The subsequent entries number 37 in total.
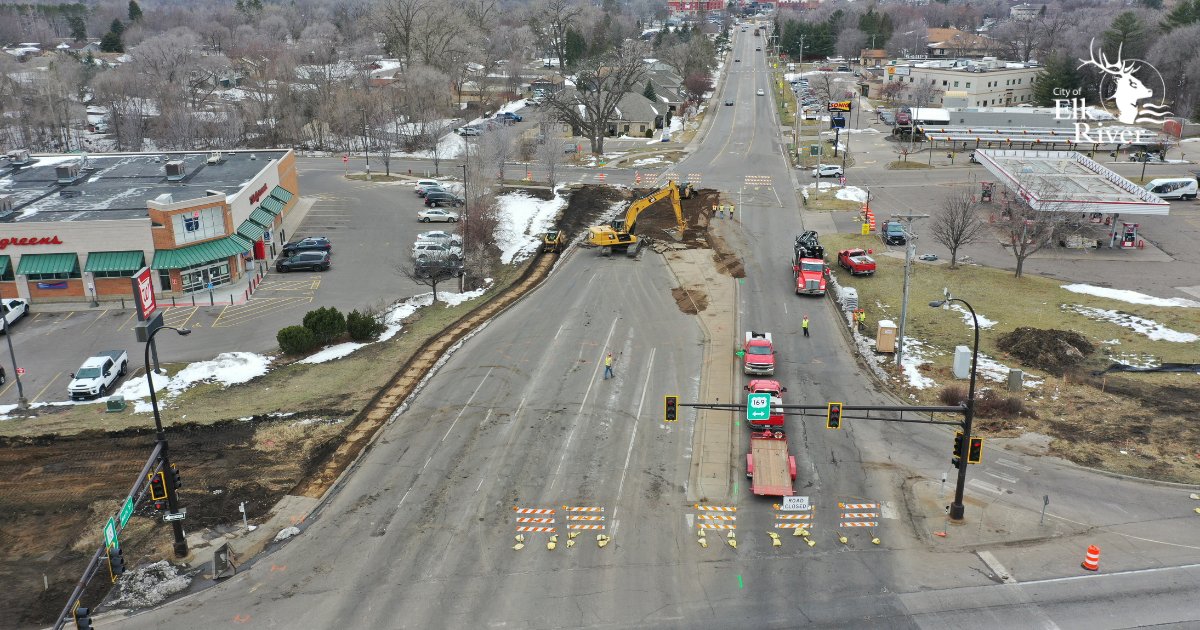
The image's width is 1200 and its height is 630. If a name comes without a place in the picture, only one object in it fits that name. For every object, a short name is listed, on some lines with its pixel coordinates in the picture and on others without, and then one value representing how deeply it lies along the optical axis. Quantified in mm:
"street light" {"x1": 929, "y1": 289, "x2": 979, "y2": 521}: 28312
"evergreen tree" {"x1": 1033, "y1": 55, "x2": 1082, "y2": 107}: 121875
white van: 73188
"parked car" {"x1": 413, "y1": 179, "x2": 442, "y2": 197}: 79375
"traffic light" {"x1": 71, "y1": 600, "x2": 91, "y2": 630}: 21125
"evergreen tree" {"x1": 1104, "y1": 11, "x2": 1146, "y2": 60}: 129875
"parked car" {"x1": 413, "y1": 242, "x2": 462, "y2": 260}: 58188
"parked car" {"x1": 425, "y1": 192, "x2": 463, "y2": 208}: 75938
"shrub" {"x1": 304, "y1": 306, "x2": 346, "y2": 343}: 45250
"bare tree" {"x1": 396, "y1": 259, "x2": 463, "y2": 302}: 52062
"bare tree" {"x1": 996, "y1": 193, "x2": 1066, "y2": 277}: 54500
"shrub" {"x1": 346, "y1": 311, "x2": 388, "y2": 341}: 45969
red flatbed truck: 30109
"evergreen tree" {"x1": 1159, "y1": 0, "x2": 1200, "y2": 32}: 131875
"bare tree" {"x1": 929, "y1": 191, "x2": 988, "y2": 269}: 55250
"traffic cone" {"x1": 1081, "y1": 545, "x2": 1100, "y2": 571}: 26188
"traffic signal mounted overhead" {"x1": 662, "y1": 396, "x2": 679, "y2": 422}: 29588
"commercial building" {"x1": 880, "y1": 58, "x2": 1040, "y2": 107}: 127938
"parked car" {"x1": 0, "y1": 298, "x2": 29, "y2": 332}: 49622
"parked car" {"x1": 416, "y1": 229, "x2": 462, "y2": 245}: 63531
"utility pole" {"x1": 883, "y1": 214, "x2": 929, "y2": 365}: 40375
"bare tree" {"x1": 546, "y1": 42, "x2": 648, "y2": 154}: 98438
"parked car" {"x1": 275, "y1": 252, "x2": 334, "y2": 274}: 59344
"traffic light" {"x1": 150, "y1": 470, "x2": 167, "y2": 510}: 26375
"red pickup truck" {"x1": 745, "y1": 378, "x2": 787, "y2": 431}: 34062
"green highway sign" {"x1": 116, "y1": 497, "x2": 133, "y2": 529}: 24375
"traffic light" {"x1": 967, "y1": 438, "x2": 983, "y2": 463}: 28812
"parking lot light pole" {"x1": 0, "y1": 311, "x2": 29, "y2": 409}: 39000
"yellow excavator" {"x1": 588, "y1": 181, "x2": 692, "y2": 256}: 59031
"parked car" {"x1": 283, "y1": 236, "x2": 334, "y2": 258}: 62375
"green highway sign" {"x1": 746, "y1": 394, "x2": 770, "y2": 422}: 30109
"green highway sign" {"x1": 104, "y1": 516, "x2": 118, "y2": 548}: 23469
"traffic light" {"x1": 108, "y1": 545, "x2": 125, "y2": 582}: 24172
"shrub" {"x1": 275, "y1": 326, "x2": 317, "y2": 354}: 44219
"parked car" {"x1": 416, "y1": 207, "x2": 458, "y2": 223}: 71125
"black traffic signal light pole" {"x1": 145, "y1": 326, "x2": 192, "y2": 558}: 26172
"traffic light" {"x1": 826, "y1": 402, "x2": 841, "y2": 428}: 29062
